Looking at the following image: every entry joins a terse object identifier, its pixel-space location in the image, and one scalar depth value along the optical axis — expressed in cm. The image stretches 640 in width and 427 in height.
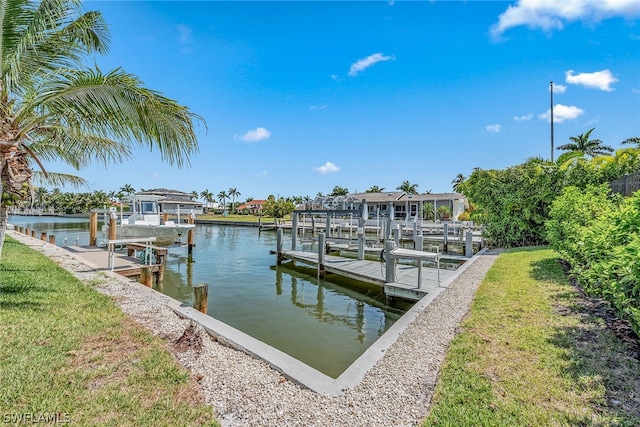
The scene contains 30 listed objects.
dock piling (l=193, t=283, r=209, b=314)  702
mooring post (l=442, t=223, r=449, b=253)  2005
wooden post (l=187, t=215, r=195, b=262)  1839
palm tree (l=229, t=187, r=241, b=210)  10675
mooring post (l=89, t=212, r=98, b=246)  1742
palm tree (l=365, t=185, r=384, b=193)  6759
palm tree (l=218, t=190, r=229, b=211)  10719
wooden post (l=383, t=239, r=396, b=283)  915
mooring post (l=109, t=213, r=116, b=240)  1545
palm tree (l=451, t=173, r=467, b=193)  6572
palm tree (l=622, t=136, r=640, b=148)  2850
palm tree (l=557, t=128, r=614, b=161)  3344
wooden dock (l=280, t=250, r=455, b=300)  869
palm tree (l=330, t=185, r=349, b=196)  7264
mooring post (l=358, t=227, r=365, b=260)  1361
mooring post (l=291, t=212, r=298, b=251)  1630
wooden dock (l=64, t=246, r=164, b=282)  1040
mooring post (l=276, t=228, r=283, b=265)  1566
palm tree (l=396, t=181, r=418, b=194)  7159
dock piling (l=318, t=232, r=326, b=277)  1249
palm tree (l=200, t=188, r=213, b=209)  10888
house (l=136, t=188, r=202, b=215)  3824
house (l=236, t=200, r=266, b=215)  8788
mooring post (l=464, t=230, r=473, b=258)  1485
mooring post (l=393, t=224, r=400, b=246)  1615
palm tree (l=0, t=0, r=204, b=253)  443
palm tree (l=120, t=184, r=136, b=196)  10719
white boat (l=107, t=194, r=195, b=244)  1766
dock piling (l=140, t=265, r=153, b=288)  957
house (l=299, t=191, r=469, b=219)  3828
